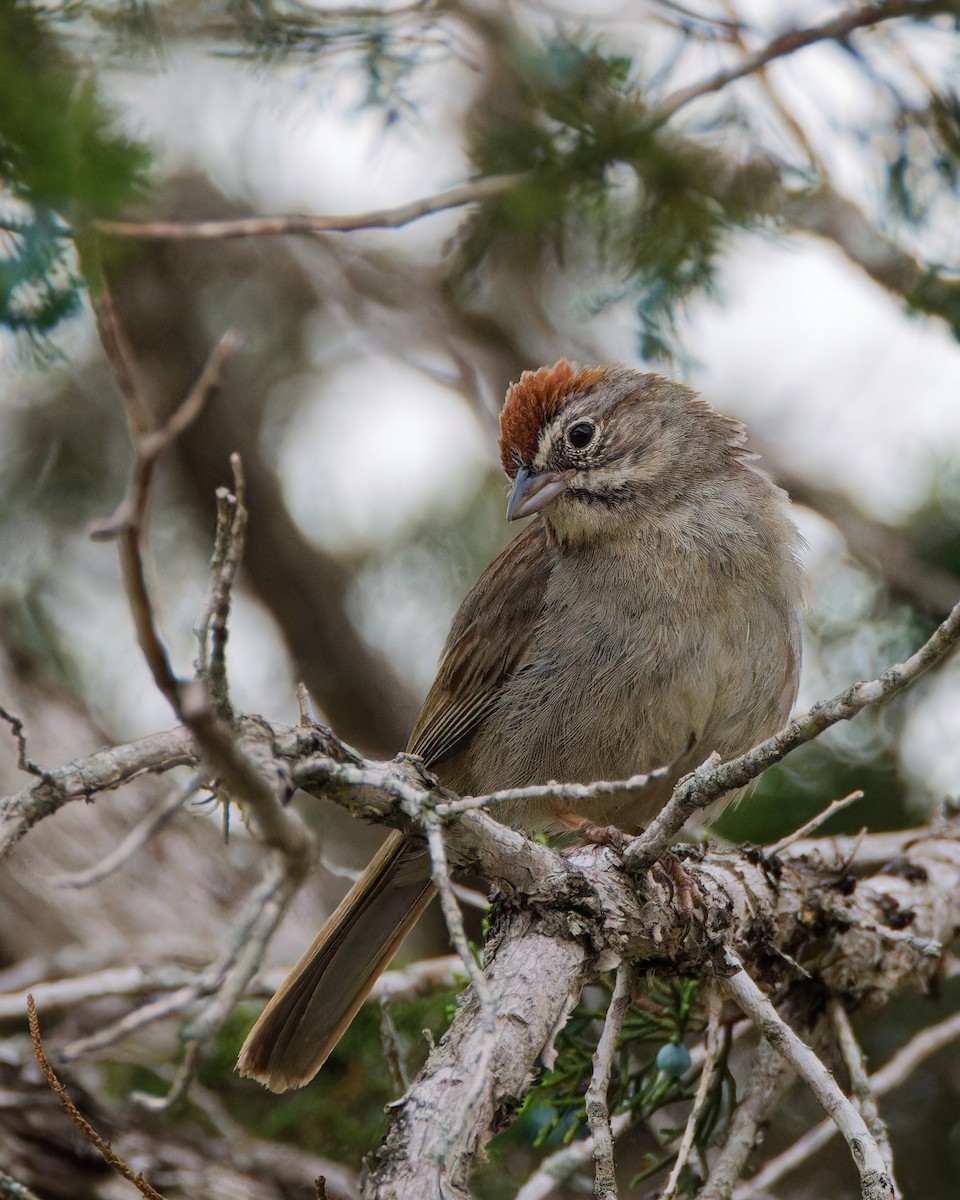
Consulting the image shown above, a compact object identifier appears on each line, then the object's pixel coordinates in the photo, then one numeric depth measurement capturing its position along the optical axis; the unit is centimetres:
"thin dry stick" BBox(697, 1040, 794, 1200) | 611
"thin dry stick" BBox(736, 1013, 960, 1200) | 735
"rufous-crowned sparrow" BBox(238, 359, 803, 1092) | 787
